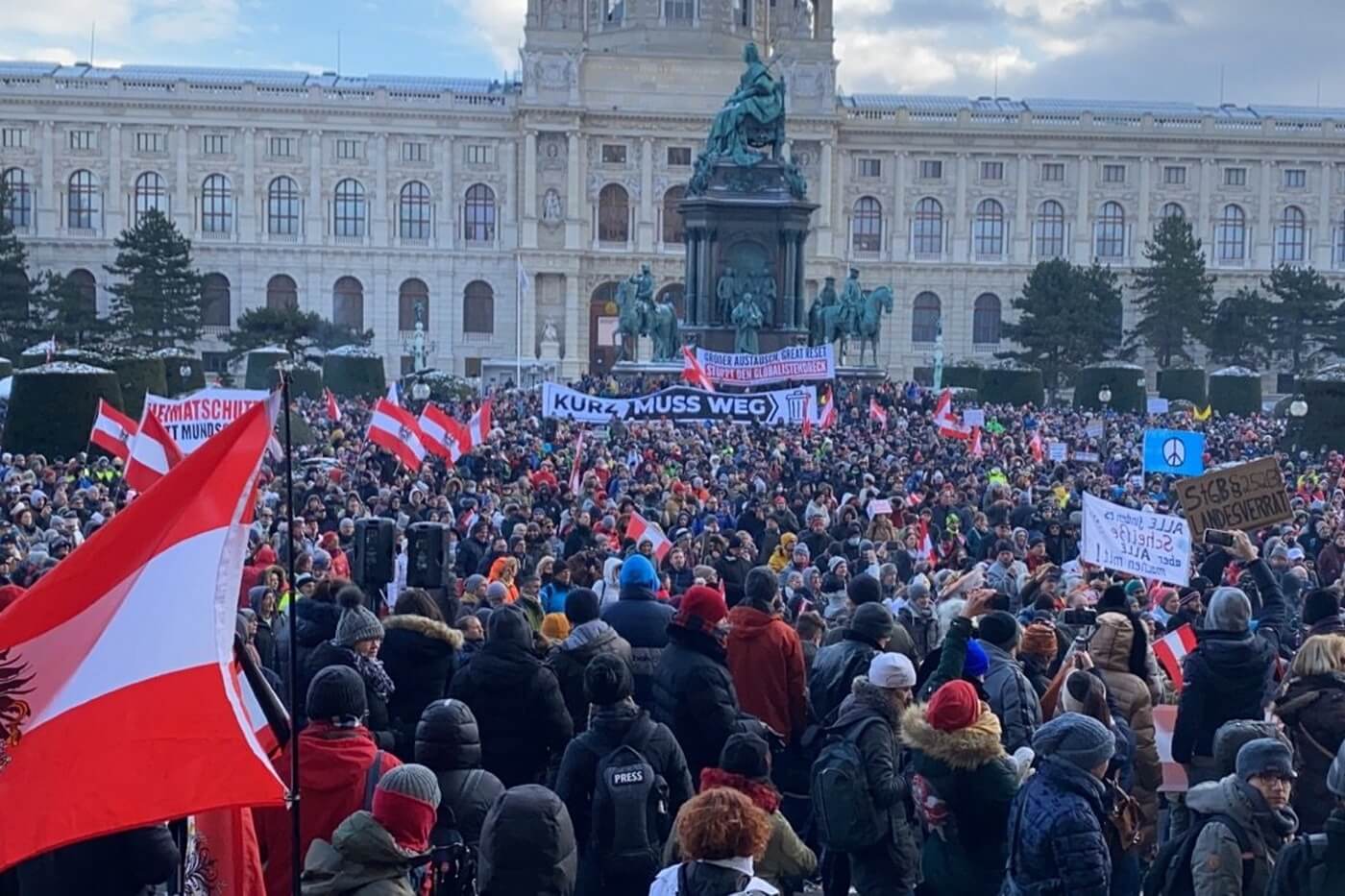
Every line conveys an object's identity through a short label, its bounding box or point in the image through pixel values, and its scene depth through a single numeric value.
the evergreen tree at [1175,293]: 66.94
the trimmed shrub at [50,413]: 26.00
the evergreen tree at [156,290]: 62.25
